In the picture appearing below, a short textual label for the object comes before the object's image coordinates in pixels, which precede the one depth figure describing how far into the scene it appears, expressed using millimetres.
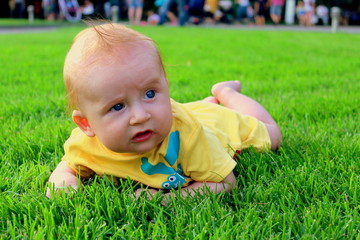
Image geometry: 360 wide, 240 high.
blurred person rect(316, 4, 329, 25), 24031
